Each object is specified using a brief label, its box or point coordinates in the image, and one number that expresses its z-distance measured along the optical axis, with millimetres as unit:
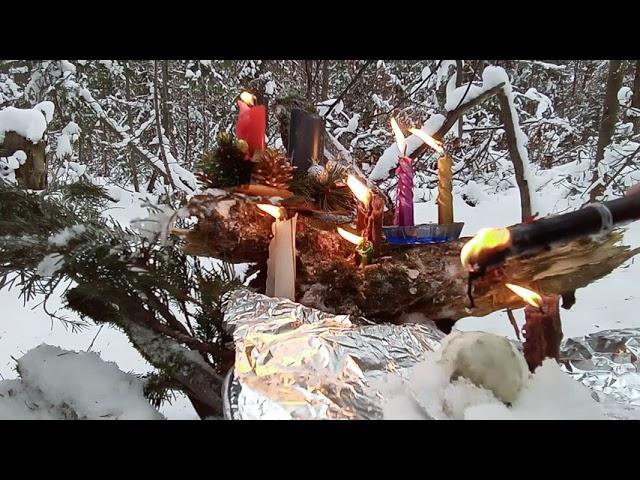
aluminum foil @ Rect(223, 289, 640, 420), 416
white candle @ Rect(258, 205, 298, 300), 672
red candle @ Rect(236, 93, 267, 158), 760
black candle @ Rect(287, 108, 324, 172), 852
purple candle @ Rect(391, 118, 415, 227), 747
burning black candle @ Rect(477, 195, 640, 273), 274
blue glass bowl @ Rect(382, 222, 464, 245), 693
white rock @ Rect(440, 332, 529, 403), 368
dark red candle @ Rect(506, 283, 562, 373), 400
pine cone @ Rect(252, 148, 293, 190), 729
